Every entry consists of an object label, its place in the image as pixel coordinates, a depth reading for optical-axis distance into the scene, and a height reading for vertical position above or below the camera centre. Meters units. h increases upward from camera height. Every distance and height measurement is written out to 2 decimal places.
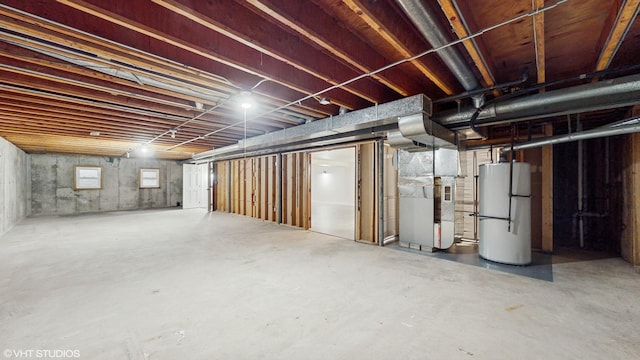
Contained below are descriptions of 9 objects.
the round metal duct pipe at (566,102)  2.16 +0.76
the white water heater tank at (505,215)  3.31 -0.48
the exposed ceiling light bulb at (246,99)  2.87 +0.99
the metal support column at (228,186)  8.84 -0.18
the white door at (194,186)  10.48 -0.23
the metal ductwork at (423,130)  2.88 +0.62
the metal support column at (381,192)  4.43 -0.21
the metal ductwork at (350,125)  2.94 +0.85
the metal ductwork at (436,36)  1.56 +1.06
